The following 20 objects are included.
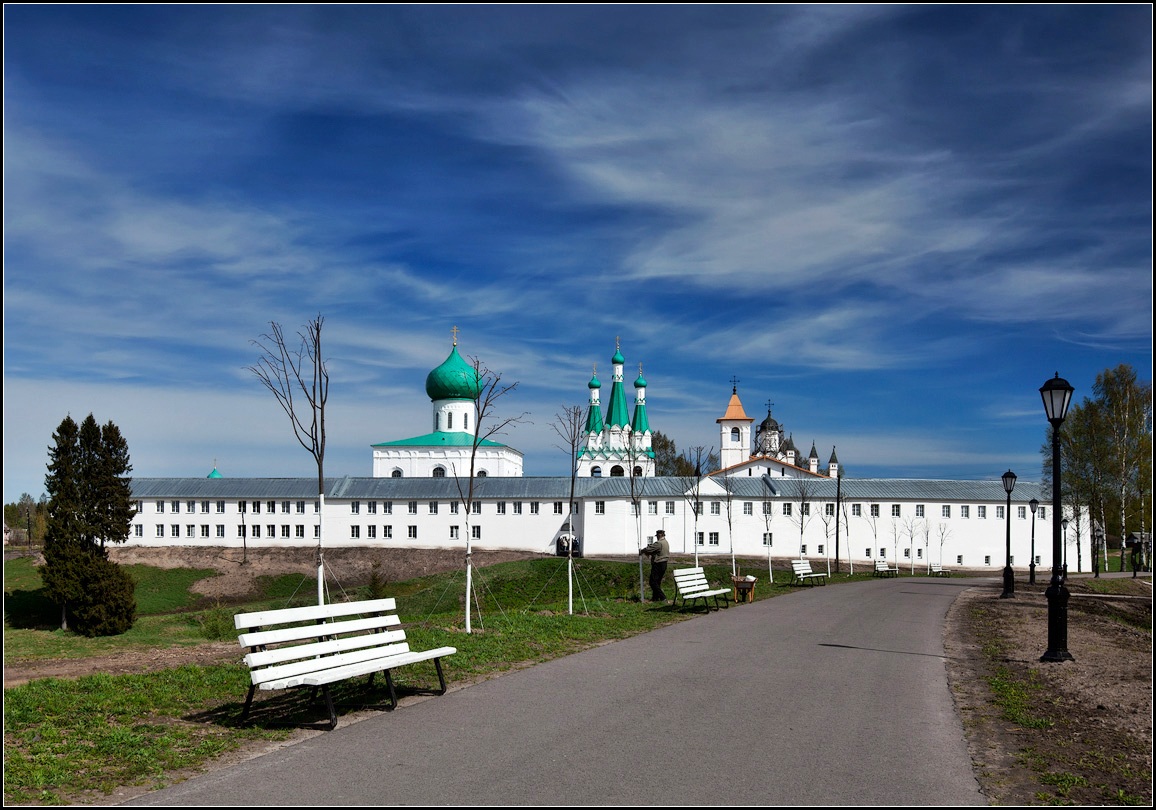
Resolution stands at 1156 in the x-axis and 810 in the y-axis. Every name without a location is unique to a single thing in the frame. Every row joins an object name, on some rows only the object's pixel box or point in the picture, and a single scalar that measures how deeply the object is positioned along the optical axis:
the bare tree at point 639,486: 58.26
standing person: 20.55
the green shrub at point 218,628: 19.64
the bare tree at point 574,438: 21.29
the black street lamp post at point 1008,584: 26.28
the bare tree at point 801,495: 57.47
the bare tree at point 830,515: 57.79
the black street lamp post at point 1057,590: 12.39
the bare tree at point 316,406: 12.91
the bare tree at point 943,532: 58.03
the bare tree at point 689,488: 55.63
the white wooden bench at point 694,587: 18.91
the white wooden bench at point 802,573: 32.03
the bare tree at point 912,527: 58.19
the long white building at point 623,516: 58.00
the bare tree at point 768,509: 57.91
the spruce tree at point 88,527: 35.72
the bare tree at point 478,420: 14.09
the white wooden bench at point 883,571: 42.53
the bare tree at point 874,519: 58.22
